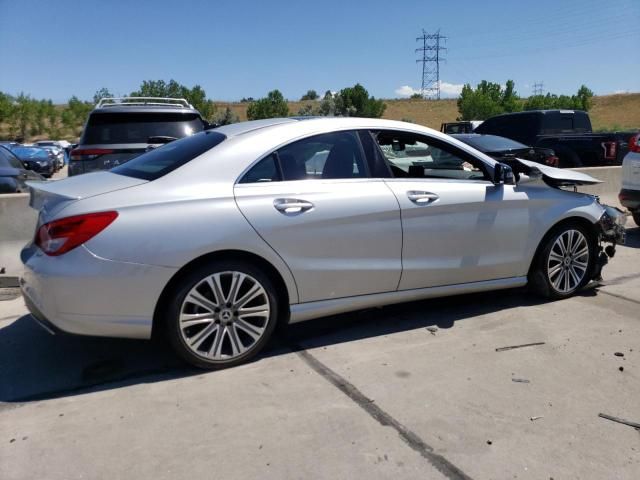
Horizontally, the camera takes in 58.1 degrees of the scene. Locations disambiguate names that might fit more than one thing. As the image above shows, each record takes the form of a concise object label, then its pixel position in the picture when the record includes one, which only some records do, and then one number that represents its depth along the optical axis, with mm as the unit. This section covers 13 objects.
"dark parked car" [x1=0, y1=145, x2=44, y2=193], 7555
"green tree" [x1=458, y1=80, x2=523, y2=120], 58656
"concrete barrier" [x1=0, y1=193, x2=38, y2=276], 6000
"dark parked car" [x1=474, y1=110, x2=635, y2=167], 12867
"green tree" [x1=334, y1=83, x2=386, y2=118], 58031
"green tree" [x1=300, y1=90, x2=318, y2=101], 105638
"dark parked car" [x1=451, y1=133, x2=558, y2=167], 10219
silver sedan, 3422
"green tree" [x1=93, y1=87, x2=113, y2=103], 70688
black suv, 7027
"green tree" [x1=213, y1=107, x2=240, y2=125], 49106
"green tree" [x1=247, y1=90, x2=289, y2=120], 56625
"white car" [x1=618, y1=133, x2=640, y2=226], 7840
